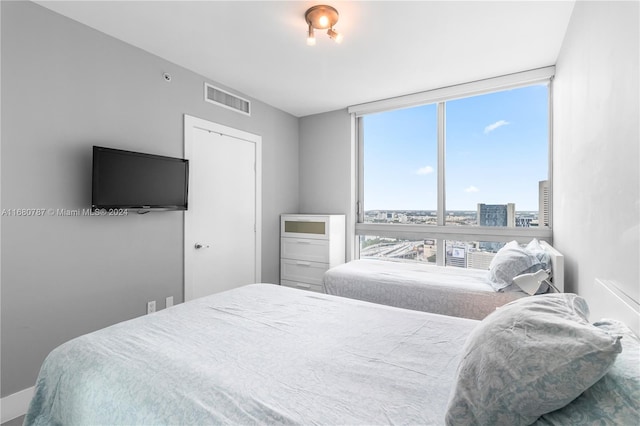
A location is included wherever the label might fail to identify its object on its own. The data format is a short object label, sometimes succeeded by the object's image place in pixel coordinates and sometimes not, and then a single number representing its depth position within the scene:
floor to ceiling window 3.27
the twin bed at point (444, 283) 2.38
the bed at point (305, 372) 0.72
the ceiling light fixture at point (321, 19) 2.11
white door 3.14
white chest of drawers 3.91
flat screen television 2.28
